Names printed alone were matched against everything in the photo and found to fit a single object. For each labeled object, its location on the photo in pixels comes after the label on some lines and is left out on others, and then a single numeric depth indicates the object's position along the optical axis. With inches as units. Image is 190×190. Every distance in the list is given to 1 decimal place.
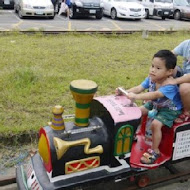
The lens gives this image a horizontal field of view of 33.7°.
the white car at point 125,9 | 563.8
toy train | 97.0
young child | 105.5
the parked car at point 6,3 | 621.6
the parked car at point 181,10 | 660.1
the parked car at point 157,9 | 633.8
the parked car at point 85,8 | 541.6
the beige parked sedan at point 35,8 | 503.2
